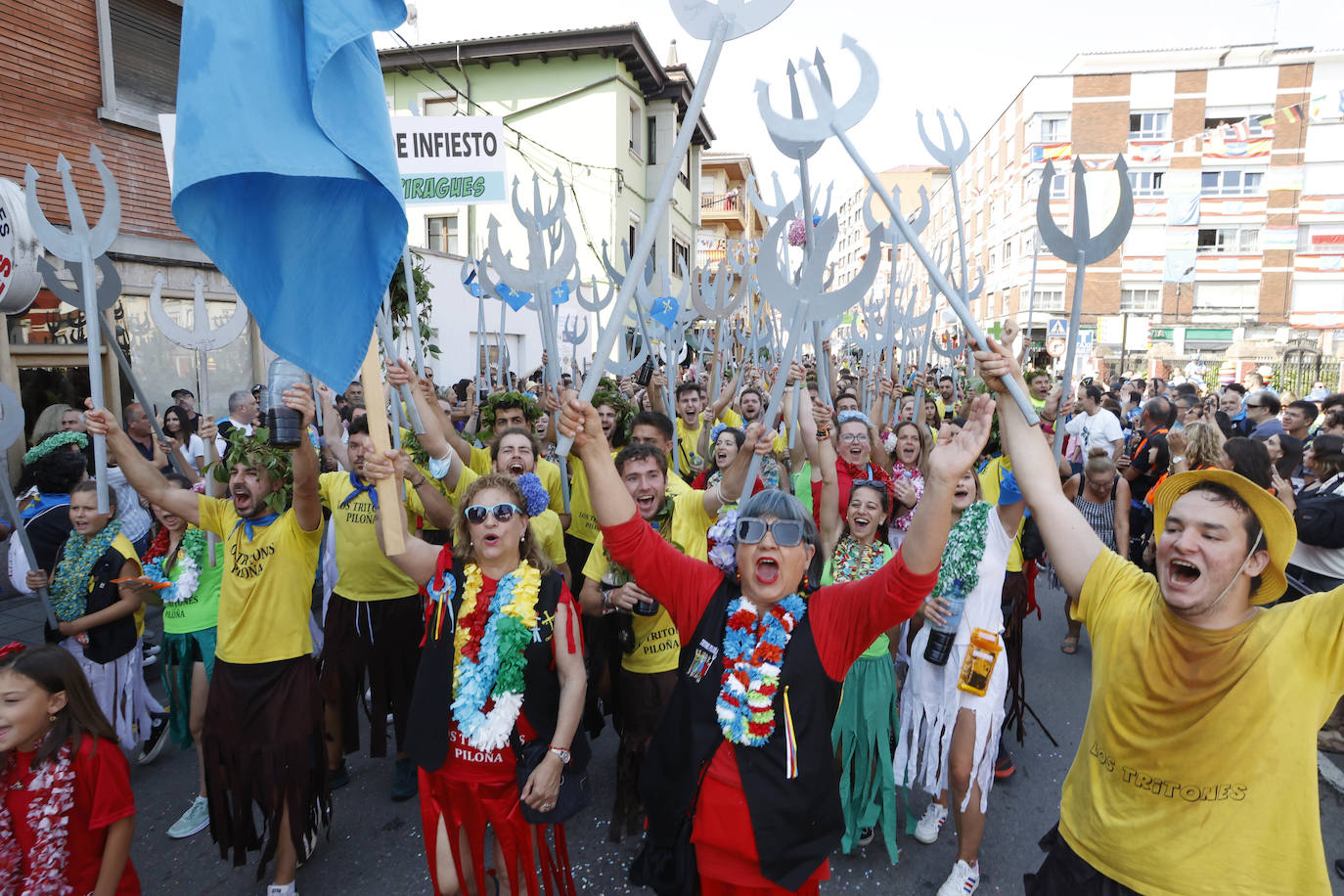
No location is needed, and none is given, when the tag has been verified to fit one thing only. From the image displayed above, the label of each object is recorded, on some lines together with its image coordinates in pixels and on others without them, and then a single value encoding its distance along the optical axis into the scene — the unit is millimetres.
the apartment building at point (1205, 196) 35344
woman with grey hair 2020
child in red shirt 2197
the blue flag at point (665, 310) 7535
